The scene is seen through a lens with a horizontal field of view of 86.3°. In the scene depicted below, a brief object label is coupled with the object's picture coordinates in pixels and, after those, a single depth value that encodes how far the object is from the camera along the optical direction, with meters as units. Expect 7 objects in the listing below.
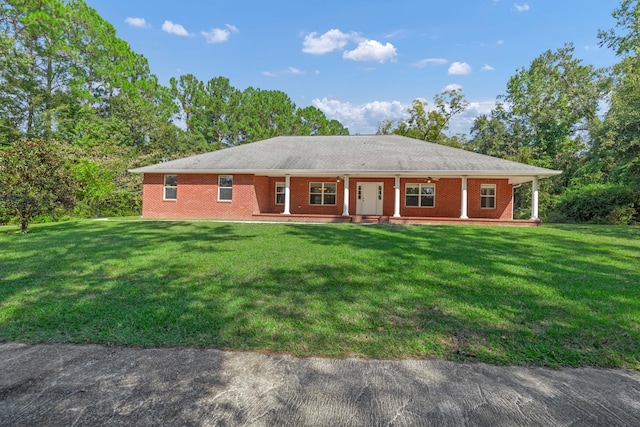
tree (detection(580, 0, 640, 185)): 14.66
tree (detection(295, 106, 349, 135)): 43.59
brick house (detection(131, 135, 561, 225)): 16.22
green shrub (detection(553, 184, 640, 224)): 17.69
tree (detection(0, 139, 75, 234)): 10.43
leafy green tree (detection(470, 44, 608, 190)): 27.25
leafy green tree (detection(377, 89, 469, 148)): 32.50
